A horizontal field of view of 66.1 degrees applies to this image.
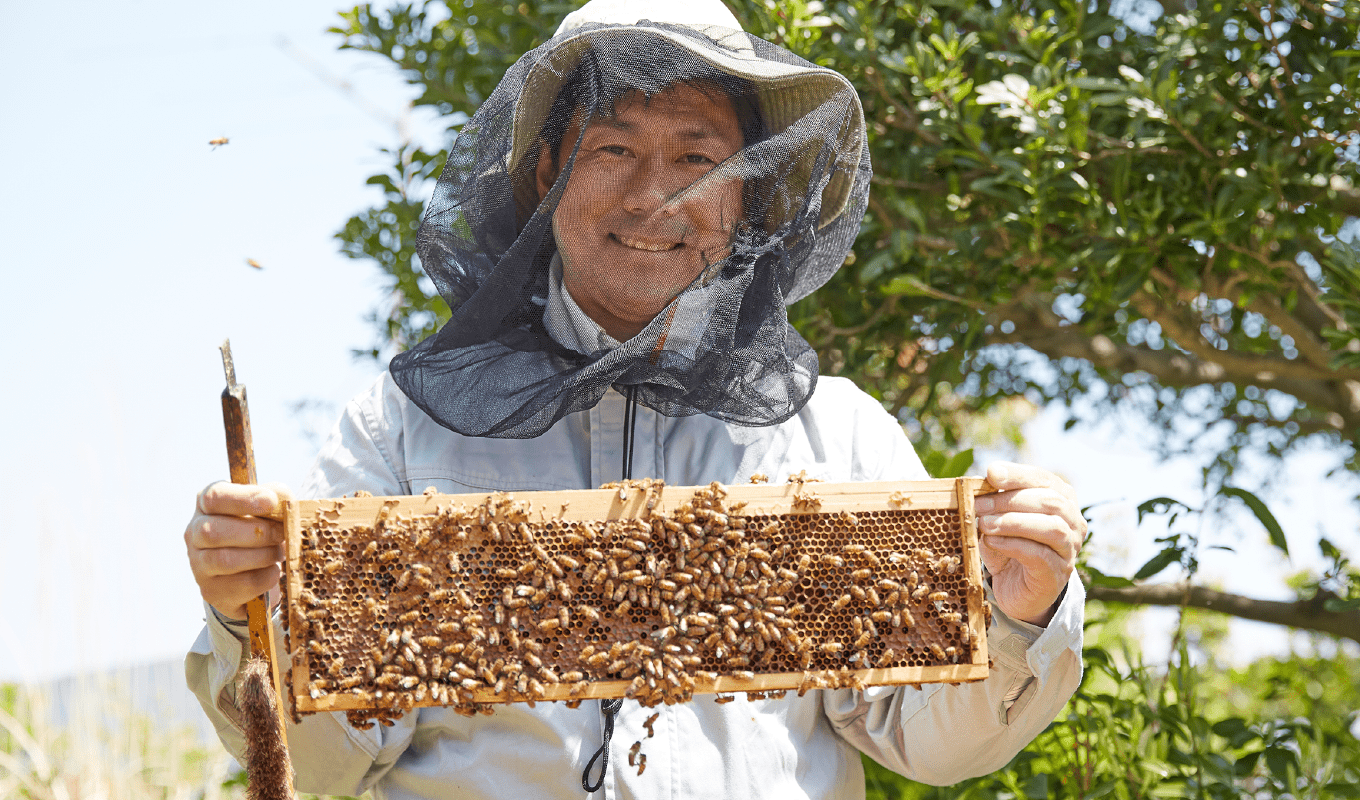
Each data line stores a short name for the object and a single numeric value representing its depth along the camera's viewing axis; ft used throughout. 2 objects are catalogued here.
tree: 10.28
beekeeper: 6.72
